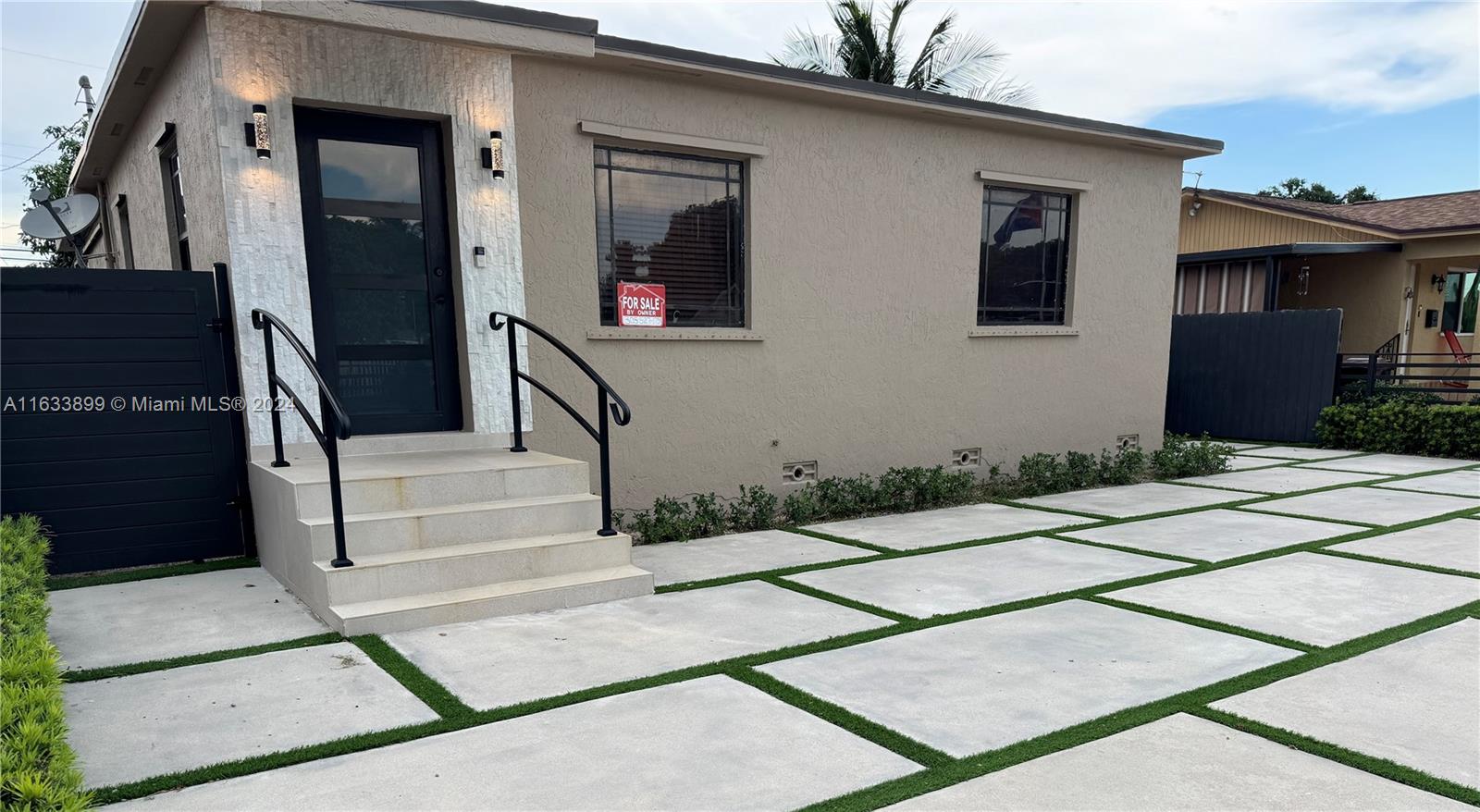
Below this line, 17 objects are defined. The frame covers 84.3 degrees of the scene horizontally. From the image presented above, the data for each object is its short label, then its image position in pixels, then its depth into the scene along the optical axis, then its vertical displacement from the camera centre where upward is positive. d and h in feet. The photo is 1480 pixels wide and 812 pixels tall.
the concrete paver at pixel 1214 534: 17.16 -4.93
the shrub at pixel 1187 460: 27.27 -4.85
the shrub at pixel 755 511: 19.85 -4.74
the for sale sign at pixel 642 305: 19.13 +0.28
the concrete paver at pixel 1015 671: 8.96 -4.48
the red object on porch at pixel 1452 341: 46.91 -1.58
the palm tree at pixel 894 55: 50.55 +16.51
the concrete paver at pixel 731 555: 15.65 -4.93
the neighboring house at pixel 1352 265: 43.68 +2.80
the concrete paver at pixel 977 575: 13.65 -4.77
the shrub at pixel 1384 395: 32.91 -3.31
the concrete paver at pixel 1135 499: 21.86 -5.21
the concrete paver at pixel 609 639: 10.16 -4.55
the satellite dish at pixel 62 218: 24.27 +3.06
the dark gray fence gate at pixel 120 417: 14.92 -1.85
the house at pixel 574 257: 14.19 +1.42
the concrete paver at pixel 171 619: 11.22 -4.57
